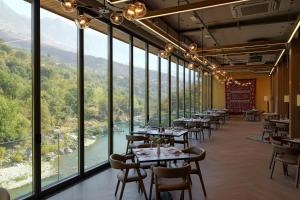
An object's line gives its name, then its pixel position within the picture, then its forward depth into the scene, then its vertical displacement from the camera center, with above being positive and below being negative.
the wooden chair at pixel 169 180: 3.36 -1.08
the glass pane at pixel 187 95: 13.51 +0.46
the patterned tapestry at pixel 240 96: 21.67 +0.62
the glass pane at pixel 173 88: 11.22 +0.66
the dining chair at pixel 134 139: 5.65 -0.78
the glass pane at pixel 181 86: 12.45 +0.83
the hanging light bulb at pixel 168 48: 6.04 +1.30
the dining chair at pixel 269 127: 9.38 -0.91
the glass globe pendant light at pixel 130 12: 3.26 +1.17
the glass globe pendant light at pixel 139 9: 3.28 +1.21
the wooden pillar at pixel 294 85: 7.77 +0.55
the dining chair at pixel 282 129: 8.62 -0.89
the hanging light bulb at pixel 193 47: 6.06 +1.33
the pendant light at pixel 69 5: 3.25 +1.26
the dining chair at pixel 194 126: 9.32 -0.84
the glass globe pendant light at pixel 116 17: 3.54 +1.19
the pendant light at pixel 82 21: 3.55 +1.14
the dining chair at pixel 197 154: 4.18 -0.87
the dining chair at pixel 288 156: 4.79 -1.04
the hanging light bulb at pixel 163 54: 6.15 +1.19
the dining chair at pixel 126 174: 3.82 -1.10
